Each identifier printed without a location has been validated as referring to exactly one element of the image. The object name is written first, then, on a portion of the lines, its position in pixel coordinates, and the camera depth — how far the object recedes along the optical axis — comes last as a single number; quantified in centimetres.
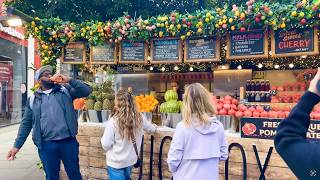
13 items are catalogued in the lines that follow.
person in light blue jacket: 323
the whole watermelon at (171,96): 611
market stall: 497
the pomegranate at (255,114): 517
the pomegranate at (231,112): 540
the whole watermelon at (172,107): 591
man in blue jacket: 471
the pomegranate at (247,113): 518
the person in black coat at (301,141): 133
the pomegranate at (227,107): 546
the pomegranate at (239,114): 527
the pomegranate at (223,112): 546
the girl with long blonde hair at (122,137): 413
